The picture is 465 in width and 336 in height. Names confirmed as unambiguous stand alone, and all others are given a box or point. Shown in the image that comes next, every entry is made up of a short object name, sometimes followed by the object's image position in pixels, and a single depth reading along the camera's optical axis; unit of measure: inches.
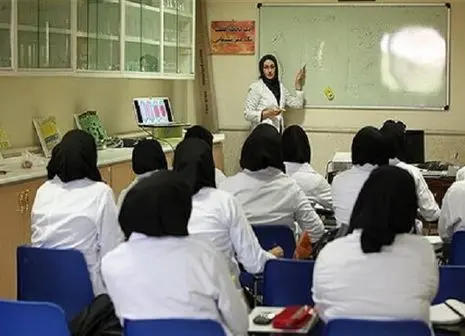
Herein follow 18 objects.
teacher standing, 358.3
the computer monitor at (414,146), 297.3
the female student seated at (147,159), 191.8
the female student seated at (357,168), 195.9
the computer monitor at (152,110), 316.8
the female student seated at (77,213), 156.9
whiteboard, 364.2
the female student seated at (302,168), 219.0
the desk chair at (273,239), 173.2
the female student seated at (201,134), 226.6
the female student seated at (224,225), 145.4
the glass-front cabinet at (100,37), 225.7
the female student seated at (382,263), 114.4
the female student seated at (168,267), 109.0
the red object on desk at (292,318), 114.9
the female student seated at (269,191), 183.9
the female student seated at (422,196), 207.5
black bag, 125.8
